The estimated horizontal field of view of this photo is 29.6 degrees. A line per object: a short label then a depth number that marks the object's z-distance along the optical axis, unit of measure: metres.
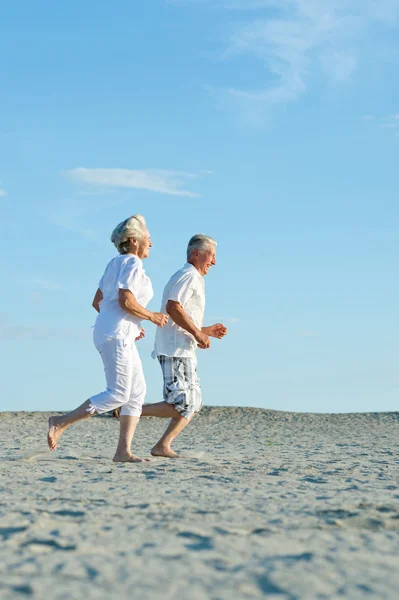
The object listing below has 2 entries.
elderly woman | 6.30
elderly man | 6.77
